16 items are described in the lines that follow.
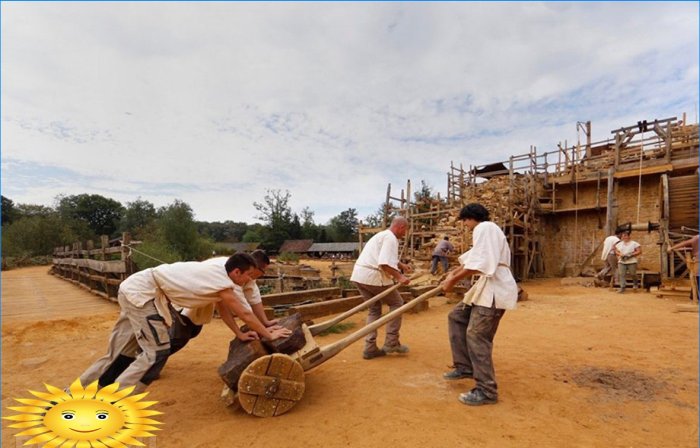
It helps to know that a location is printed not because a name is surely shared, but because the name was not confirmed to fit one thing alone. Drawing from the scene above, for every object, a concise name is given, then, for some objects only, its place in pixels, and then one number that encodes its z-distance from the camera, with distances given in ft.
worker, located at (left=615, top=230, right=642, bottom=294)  32.99
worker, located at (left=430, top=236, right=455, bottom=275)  40.96
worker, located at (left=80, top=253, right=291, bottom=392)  9.37
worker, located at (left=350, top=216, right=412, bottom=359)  14.17
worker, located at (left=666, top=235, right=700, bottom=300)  24.83
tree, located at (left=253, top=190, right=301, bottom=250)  150.10
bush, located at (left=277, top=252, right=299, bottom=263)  75.99
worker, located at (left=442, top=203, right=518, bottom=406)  10.18
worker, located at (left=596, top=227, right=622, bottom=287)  37.24
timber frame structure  47.21
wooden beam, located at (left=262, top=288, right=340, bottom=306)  20.39
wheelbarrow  8.89
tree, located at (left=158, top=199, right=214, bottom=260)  74.69
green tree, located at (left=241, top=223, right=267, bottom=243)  153.48
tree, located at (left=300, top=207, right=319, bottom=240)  167.85
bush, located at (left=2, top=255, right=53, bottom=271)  82.38
